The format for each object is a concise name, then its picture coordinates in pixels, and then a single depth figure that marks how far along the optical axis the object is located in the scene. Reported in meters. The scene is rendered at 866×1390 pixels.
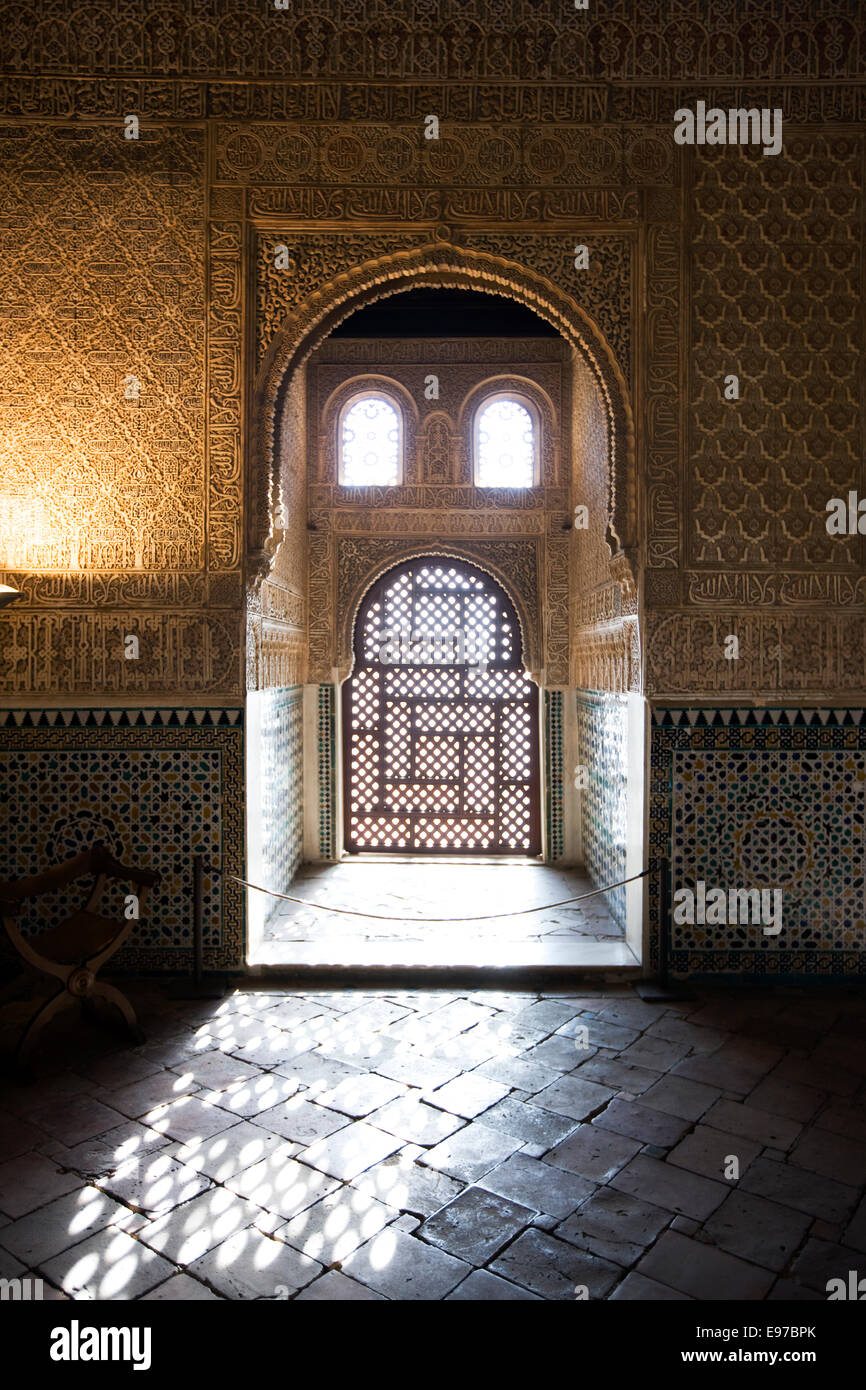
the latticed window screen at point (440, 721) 6.70
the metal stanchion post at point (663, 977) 3.90
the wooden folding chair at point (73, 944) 3.13
